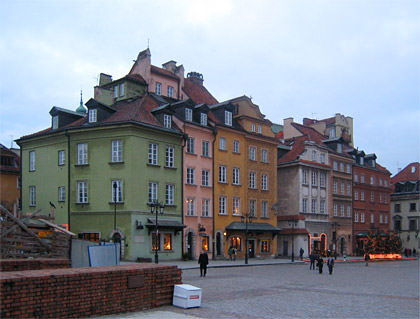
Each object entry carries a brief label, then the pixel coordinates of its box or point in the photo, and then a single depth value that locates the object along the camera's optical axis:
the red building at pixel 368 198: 68.44
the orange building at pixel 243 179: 48.12
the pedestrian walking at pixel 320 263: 31.58
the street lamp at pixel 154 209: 39.63
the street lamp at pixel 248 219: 46.37
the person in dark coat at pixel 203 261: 26.55
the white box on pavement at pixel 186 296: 14.15
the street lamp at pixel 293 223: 56.44
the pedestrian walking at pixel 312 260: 36.62
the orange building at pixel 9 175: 52.56
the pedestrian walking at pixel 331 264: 31.42
